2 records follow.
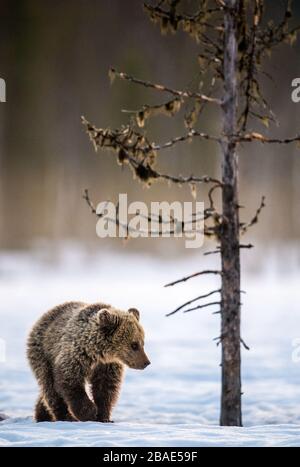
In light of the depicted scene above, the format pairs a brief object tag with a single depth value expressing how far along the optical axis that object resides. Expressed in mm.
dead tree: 18609
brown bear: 18031
